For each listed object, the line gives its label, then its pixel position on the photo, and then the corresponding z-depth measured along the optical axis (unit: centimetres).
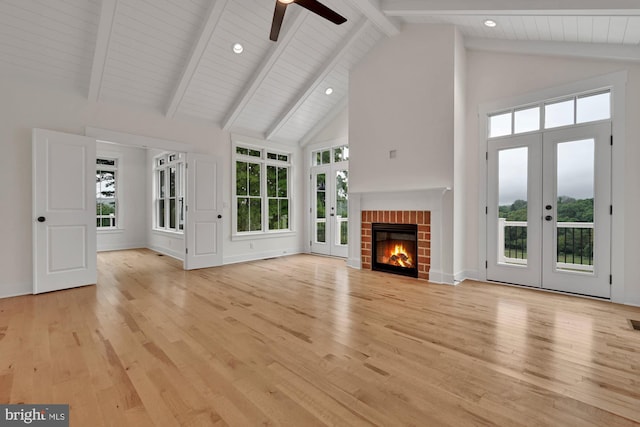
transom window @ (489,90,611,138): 360
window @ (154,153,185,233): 693
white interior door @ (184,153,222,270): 542
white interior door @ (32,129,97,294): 389
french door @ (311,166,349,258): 658
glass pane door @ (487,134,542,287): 403
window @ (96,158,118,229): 805
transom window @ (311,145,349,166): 653
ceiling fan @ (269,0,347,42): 306
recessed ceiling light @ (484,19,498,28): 380
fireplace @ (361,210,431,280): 456
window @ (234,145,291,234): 627
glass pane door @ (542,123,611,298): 352
